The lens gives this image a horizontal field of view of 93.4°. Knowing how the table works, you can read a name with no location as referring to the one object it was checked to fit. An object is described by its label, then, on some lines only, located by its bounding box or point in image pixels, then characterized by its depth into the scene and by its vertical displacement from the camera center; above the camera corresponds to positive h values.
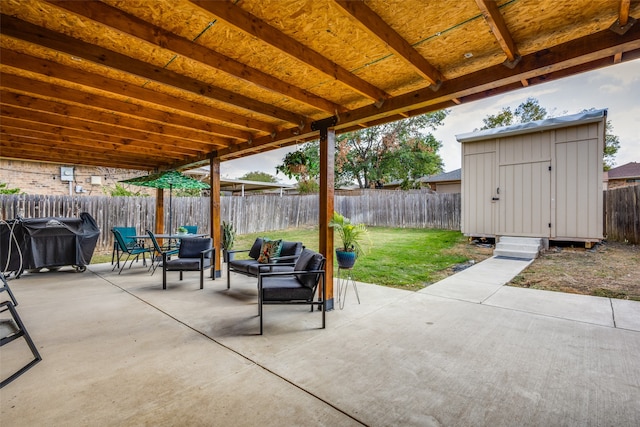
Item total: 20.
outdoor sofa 4.30 -0.71
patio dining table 5.83 -0.45
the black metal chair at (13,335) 2.26 -0.96
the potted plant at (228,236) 6.42 -0.48
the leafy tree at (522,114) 19.92 +6.75
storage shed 6.62 +0.86
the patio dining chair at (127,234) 6.68 -0.47
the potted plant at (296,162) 4.63 +0.80
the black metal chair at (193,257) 4.79 -0.75
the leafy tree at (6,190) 8.85 +0.72
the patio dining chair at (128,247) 6.00 -0.71
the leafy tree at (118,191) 11.05 +0.86
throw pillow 4.62 -0.57
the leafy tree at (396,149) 18.48 +4.10
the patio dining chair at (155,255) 5.62 -0.93
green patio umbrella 6.17 +0.70
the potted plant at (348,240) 4.16 -0.37
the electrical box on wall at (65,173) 10.88 +1.48
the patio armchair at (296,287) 3.29 -0.81
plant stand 4.28 -1.18
